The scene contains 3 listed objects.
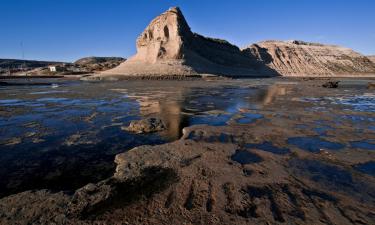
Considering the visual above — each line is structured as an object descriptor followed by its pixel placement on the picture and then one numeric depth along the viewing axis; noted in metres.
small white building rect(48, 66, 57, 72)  87.82
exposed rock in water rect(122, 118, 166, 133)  7.44
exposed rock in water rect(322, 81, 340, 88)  28.71
